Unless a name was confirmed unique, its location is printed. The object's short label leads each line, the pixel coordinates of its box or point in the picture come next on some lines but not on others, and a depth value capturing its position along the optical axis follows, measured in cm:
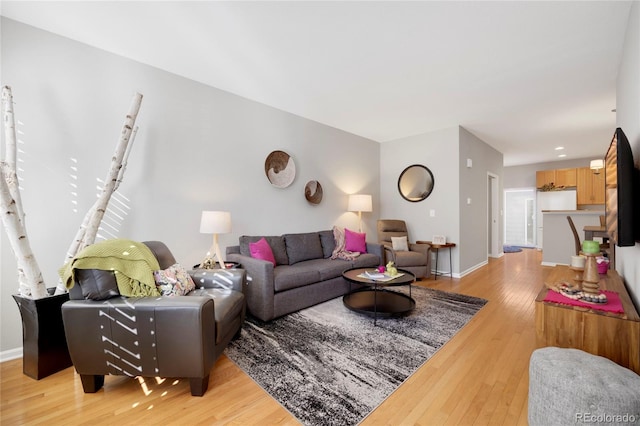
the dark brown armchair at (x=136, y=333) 161
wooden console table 148
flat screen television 156
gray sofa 275
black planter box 185
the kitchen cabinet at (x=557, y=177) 708
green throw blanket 166
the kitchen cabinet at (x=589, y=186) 668
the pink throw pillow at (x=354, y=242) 416
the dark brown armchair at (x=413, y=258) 427
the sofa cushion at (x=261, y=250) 312
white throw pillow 452
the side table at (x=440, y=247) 446
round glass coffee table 279
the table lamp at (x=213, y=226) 273
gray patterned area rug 163
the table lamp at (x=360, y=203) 473
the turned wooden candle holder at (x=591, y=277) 181
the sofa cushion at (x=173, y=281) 195
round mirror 499
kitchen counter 536
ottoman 109
